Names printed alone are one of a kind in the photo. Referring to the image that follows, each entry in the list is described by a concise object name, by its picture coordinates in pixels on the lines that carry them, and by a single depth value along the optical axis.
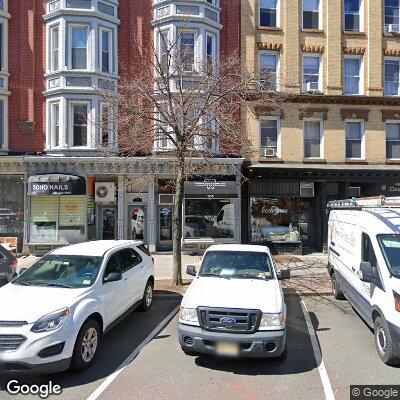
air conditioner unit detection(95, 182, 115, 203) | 16.61
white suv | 4.92
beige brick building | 16.91
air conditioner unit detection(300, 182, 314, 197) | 17.20
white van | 5.60
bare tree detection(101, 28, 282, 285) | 10.28
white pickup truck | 5.30
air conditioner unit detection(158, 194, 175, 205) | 16.80
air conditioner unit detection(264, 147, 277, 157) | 17.03
